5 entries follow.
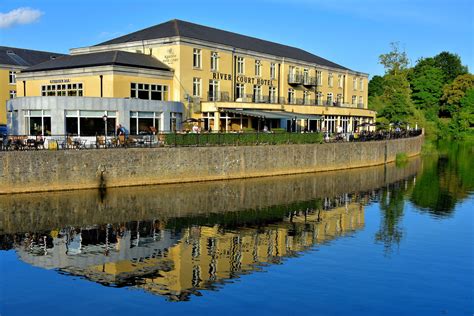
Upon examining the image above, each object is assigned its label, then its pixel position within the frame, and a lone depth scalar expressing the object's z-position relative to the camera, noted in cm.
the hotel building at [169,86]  4003
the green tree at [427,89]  11788
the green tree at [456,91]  12012
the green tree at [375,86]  13450
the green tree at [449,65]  13338
